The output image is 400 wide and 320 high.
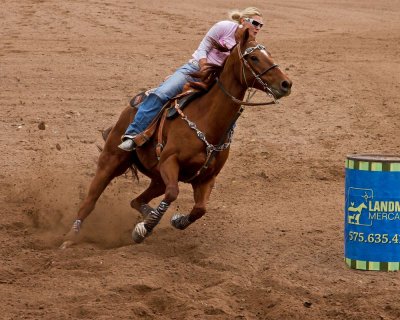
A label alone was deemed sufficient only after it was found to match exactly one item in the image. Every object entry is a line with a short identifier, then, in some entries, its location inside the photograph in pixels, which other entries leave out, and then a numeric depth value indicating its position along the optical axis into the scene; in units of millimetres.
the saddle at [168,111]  19187
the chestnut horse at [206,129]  17844
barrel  17016
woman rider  19156
